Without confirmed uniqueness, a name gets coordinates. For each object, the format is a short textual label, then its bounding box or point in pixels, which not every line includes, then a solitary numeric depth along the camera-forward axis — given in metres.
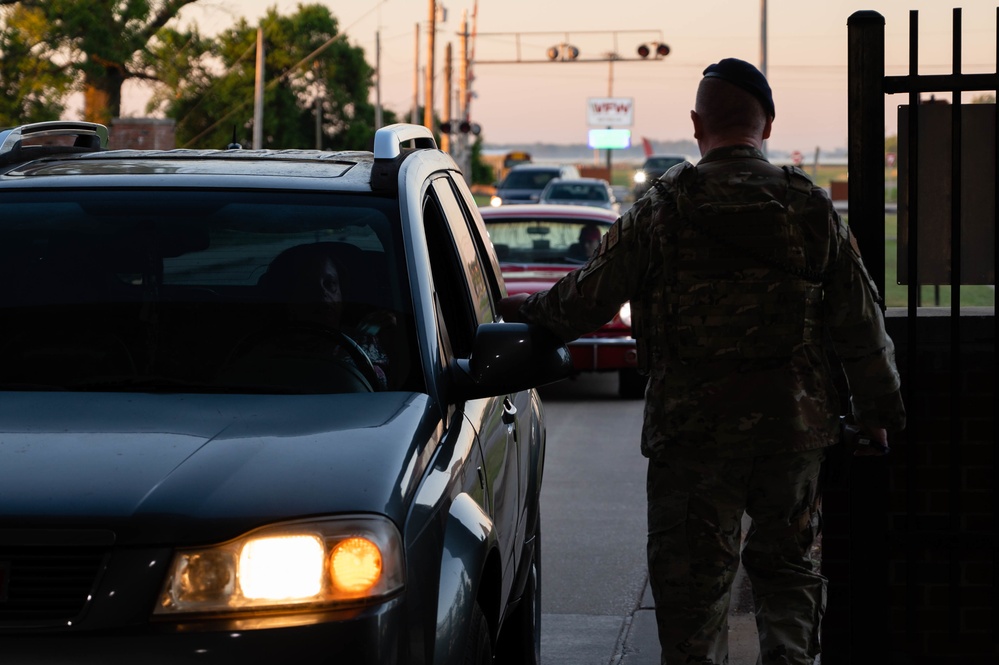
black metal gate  4.58
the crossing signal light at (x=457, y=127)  46.66
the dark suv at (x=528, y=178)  41.84
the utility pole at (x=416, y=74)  50.45
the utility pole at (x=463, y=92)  51.87
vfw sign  98.31
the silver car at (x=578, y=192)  33.56
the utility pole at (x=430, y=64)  39.59
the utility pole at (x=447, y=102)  52.19
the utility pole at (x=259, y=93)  38.75
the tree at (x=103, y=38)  37.66
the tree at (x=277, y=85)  43.59
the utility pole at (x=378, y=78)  59.73
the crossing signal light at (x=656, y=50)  55.66
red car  13.69
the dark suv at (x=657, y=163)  45.47
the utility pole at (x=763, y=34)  40.14
